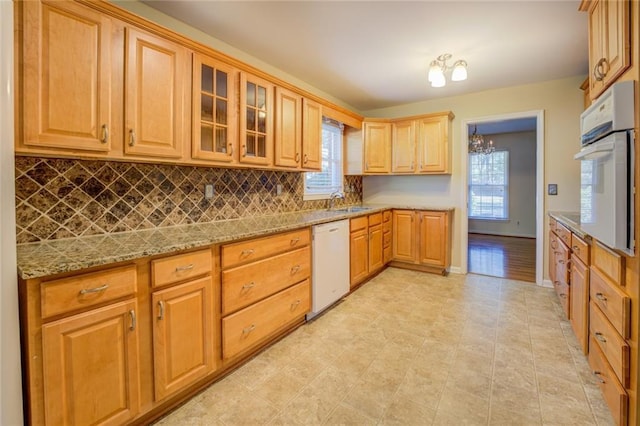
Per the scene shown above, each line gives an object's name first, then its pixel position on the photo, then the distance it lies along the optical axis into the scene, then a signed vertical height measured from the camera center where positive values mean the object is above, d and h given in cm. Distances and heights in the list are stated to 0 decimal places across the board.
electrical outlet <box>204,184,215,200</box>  238 +14
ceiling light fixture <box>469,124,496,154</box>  535 +118
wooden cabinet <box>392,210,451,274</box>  392 -45
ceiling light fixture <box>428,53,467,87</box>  258 +121
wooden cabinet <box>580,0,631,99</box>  134 +85
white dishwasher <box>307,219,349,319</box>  266 -56
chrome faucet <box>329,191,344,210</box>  400 +15
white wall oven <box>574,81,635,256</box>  128 +19
